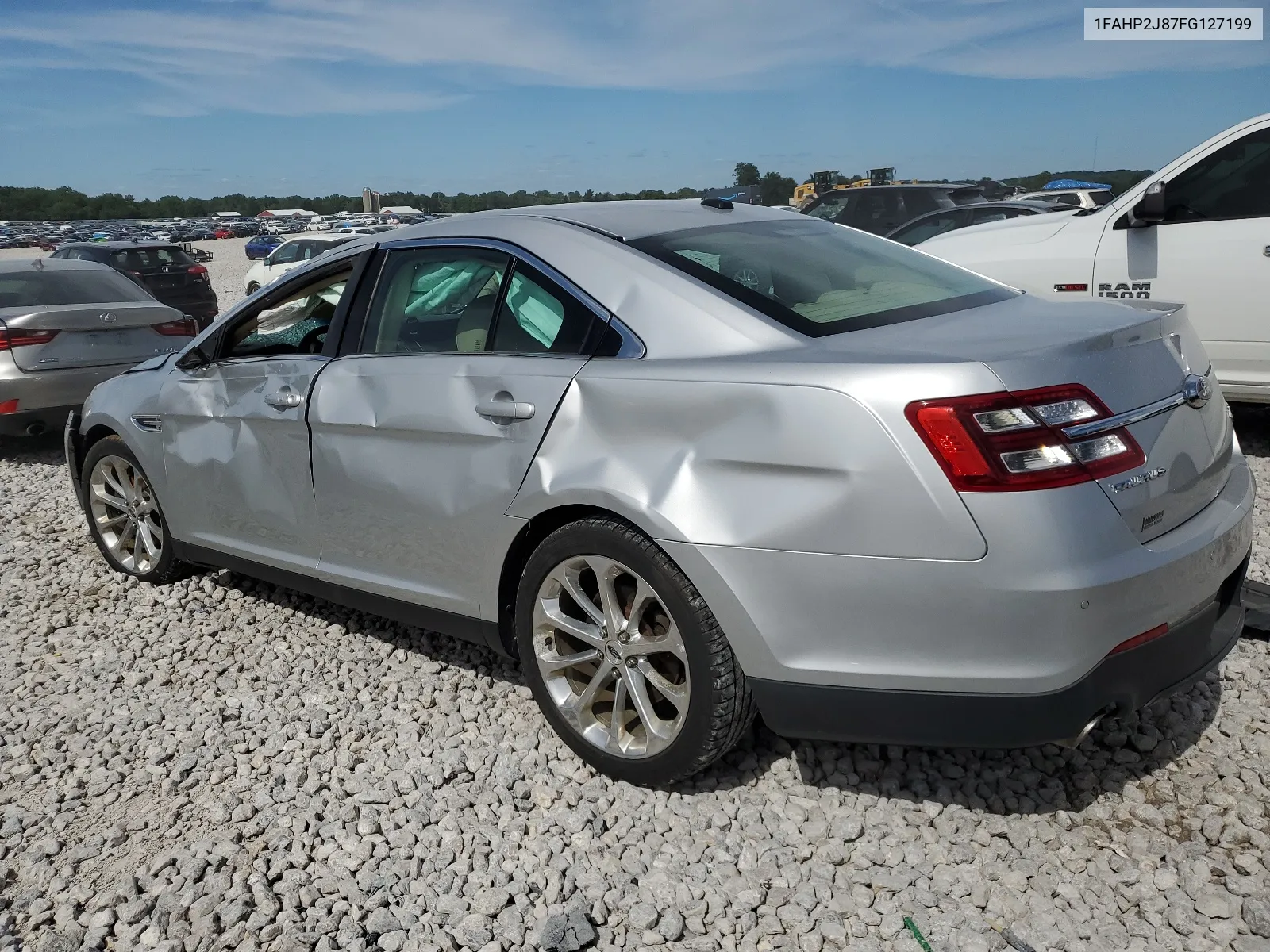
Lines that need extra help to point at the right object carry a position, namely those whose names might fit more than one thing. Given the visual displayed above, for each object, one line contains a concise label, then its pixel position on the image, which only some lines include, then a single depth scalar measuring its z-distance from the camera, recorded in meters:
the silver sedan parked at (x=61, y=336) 7.54
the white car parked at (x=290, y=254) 20.12
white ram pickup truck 5.76
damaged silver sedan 2.26
